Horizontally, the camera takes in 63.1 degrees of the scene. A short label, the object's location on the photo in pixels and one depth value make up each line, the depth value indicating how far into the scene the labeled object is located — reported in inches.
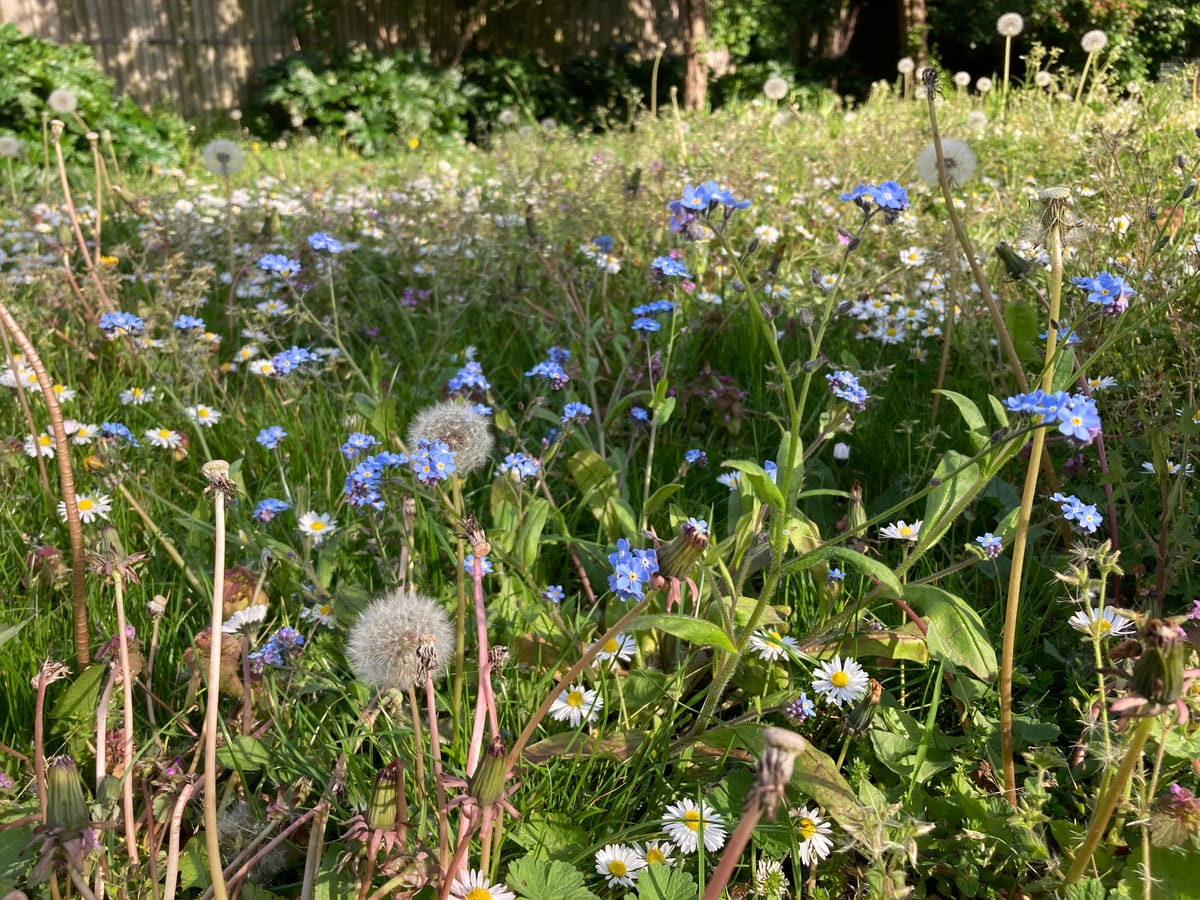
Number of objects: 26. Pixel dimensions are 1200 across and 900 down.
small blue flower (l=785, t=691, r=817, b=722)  13.4
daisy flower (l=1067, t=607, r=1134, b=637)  11.7
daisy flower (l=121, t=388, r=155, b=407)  22.0
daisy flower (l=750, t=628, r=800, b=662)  14.4
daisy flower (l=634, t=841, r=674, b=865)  12.5
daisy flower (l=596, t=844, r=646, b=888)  12.3
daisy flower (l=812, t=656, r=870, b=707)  14.0
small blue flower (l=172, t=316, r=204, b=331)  21.5
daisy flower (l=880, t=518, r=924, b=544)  15.2
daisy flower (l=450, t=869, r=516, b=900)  11.1
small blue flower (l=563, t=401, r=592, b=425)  16.9
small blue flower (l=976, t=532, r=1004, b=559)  13.9
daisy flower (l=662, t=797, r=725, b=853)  12.5
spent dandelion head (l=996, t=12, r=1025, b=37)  42.8
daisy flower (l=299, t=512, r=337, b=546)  17.1
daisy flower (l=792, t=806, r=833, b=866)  12.4
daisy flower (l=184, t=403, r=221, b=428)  20.6
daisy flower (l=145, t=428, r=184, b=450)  20.2
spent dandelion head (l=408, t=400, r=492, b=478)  14.6
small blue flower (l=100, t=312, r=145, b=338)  20.6
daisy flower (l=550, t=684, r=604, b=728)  14.5
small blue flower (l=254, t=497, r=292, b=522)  17.1
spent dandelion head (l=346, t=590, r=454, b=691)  11.0
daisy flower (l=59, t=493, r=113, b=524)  18.0
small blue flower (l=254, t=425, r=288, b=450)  19.0
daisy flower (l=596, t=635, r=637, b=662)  14.8
